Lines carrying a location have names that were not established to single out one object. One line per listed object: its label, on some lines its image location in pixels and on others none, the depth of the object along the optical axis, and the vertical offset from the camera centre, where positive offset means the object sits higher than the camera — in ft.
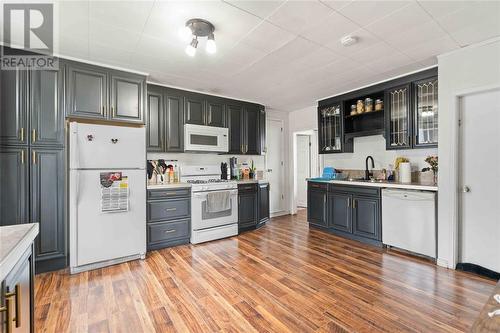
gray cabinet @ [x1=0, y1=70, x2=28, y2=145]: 8.19 +2.09
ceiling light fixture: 6.86 +4.07
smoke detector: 7.76 +4.20
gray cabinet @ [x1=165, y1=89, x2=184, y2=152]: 12.39 +2.40
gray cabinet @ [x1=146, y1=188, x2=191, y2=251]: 10.91 -2.53
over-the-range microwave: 12.76 +1.53
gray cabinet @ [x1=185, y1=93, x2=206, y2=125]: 12.99 +3.18
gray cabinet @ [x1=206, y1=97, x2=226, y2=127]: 13.76 +3.17
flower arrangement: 10.55 +0.04
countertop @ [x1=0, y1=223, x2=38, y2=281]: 2.47 -0.95
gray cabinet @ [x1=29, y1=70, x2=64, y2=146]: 8.66 +2.16
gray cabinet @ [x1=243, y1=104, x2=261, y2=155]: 15.39 +2.39
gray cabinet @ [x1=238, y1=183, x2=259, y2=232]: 13.87 -2.53
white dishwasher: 9.55 -2.44
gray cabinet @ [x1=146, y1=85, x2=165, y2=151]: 11.75 +2.36
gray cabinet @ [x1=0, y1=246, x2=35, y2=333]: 2.58 -1.65
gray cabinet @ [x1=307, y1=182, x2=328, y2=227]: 13.93 -2.41
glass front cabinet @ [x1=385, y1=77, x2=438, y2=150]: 10.35 +2.32
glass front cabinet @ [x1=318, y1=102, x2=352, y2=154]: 14.28 +2.28
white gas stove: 11.98 -2.15
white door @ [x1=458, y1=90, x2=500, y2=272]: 8.18 -0.58
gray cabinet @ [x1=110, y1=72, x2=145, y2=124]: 10.14 +3.04
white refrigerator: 8.86 -1.17
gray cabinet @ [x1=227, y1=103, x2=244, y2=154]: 14.67 +2.43
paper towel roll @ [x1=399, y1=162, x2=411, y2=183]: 11.28 -0.38
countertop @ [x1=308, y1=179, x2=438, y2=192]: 9.70 -0.95
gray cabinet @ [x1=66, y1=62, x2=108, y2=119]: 9.25 +3.04
